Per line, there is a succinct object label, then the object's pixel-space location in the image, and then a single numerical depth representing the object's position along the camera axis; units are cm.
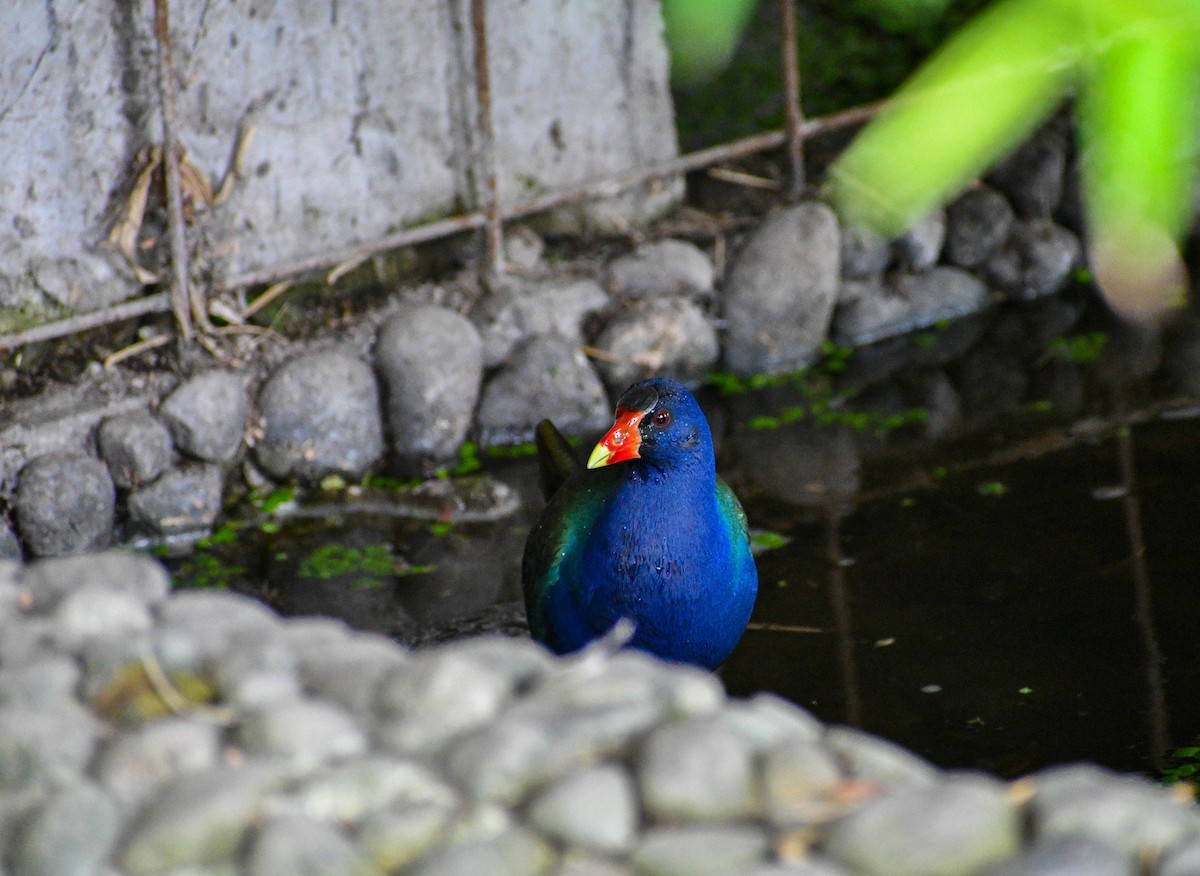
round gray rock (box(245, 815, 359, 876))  602
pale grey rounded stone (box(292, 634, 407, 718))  692
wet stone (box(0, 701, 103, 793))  660
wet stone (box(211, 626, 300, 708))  692
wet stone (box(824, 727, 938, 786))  639
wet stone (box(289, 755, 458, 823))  636
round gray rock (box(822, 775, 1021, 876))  579
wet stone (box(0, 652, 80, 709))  692
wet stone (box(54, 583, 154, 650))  694
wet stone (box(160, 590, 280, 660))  694
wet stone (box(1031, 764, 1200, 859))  580
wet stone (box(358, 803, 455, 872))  620
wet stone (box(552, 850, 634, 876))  600
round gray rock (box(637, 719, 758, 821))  621
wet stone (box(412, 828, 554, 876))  600
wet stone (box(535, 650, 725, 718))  675
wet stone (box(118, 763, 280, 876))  618
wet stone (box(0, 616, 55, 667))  694
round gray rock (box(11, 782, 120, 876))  618
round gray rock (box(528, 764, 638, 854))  616
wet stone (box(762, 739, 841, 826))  616
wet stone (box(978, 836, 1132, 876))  557
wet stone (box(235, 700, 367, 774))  663
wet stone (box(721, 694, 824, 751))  654
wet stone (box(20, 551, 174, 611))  697
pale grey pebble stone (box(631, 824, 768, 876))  593
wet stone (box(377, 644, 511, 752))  673
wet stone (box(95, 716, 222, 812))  650
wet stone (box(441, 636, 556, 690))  693
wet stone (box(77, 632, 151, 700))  692
